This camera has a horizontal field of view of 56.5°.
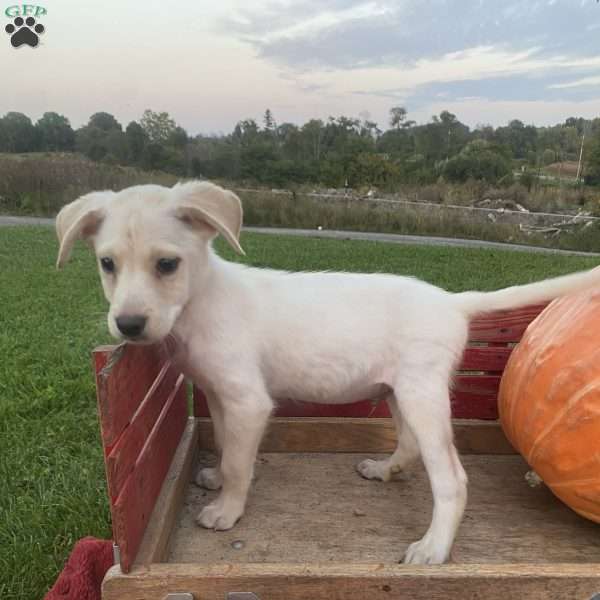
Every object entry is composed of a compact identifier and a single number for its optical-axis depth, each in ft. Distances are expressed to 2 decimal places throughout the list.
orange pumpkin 1.96
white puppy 1.78
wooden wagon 1.63
